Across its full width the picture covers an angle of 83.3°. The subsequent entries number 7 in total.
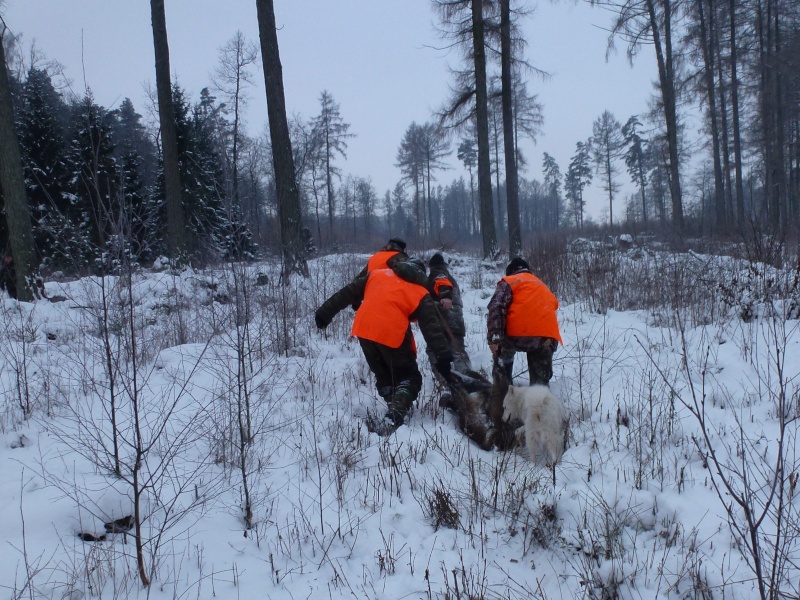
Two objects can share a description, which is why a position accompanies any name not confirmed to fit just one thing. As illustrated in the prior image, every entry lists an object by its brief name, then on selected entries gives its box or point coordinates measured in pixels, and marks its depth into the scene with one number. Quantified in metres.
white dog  3.03
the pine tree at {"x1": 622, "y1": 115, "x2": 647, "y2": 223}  42.91
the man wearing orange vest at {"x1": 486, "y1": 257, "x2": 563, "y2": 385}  4.14
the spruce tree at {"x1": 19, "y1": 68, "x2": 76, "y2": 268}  15.91
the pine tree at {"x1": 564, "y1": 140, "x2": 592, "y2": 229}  53.22
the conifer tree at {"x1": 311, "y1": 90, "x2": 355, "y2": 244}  33.28
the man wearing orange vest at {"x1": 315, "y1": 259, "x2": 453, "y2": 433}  3.77
